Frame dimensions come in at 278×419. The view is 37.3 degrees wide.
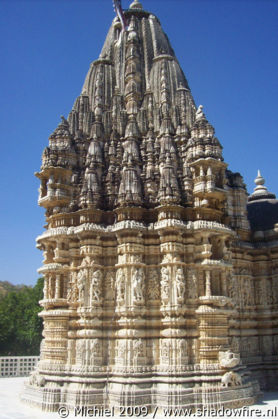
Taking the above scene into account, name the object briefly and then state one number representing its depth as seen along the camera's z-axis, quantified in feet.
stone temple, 50.52
